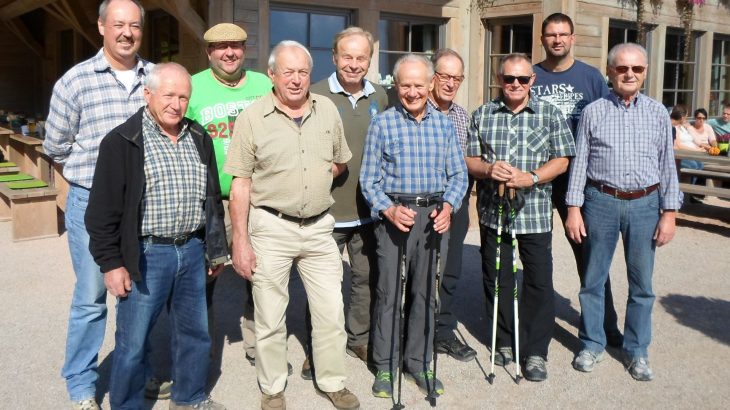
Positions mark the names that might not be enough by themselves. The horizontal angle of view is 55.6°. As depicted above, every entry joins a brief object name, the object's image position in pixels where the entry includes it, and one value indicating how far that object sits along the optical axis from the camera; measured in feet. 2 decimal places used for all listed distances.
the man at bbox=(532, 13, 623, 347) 12.92
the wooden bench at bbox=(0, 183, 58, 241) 21.95
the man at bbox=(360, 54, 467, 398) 10.66
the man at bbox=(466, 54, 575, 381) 11.41
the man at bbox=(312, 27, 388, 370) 11.12
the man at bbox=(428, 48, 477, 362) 11.75
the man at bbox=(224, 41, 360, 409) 9.87
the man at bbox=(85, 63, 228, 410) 8.75
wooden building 24.31
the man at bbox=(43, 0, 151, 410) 9.83
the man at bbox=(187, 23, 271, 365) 11.03
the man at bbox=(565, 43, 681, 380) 11.46
